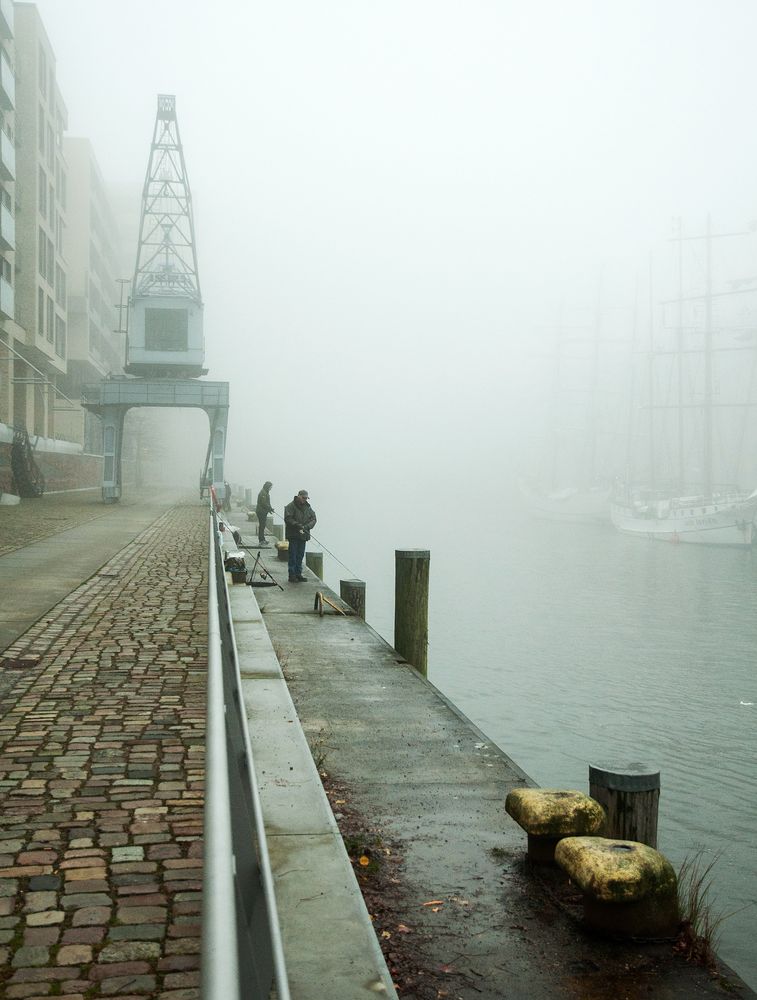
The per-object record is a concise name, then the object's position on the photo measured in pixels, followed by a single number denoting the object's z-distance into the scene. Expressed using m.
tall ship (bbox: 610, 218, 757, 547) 76.75
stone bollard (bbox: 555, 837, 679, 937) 4.57
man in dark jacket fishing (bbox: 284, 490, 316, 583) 17.84
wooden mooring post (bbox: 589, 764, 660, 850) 5.25
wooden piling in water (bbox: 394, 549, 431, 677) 12.37
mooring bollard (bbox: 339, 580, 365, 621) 15.44
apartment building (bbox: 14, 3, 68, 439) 49.25
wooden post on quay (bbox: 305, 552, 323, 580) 21.91
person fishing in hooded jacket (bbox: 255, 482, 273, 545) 27.06
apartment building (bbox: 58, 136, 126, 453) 68.69
